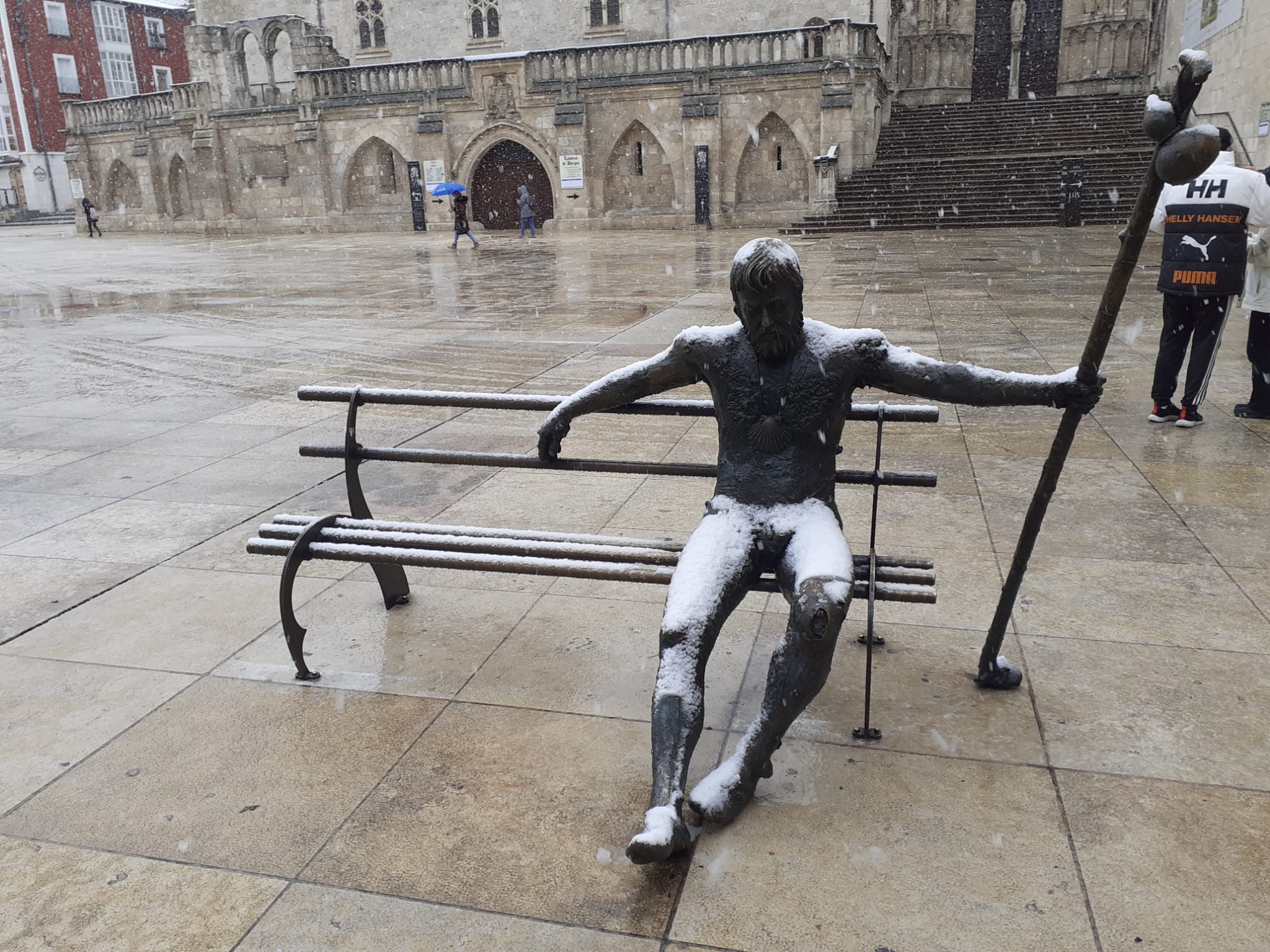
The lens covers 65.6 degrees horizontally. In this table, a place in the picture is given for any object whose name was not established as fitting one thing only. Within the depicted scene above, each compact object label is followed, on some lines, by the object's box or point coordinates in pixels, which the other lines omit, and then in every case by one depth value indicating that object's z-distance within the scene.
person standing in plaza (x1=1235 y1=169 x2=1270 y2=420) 6.80
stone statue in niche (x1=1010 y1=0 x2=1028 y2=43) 39.59
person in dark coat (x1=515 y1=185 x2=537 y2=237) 30.12
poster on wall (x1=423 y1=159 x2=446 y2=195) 34.97
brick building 57.41
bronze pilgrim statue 2.87
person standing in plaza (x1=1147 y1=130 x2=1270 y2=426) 6.61
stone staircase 25.61
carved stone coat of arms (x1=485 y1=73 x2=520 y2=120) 33.81
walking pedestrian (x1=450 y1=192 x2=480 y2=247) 27.19
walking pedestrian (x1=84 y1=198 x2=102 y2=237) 39.19
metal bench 3.41
